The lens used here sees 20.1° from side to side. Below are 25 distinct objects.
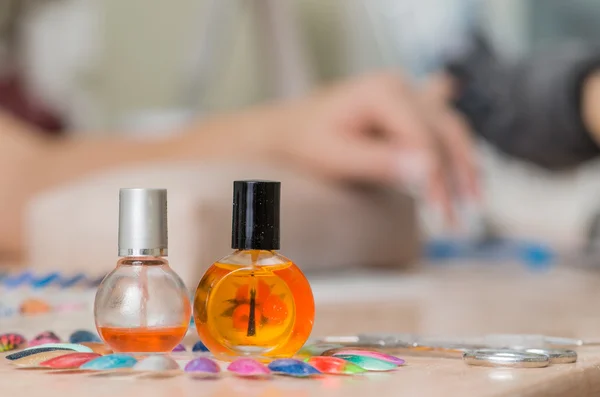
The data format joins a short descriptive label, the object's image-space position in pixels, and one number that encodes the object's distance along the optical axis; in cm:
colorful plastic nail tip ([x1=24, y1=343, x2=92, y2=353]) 67
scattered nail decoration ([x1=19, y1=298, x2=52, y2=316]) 88
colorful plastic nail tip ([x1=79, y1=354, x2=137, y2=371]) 63
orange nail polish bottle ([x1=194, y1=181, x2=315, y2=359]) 65
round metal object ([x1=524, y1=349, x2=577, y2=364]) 66
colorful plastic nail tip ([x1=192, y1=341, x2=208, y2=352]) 70
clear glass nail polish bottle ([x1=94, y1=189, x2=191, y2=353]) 66
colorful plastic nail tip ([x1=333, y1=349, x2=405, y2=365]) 67
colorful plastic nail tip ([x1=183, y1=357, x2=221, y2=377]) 64
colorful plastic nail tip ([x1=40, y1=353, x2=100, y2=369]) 65
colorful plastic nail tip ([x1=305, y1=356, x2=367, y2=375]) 65
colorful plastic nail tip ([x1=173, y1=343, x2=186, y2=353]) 71
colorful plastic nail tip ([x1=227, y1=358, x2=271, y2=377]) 63
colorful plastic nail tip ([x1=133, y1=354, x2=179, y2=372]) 64
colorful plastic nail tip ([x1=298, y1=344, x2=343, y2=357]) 69
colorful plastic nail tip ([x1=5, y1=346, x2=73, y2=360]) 66
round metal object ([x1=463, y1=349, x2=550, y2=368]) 66
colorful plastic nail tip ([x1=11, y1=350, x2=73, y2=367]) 66
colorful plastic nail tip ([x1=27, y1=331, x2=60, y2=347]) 71
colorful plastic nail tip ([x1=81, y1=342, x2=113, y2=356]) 69
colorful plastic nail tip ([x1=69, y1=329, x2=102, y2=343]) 71
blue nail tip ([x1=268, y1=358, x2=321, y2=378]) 64
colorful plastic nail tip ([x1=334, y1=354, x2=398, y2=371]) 66
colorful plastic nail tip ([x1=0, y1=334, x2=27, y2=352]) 71
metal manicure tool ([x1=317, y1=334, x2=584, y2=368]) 66
